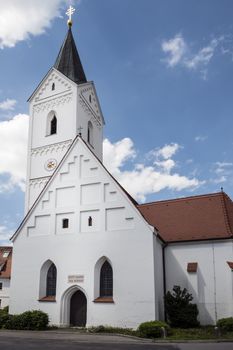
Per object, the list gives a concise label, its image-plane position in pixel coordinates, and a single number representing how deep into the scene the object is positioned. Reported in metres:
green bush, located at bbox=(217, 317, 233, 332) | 18.86
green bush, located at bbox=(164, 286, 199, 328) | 21.12
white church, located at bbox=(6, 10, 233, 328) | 20.67
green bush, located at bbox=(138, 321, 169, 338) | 17.09
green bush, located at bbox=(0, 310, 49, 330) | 19.81
